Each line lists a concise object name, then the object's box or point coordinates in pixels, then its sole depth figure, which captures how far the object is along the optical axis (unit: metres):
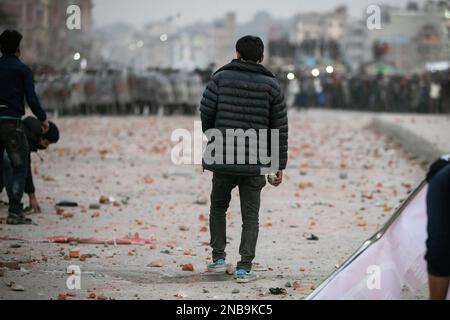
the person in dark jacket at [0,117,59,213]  12.48
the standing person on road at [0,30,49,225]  11.62
